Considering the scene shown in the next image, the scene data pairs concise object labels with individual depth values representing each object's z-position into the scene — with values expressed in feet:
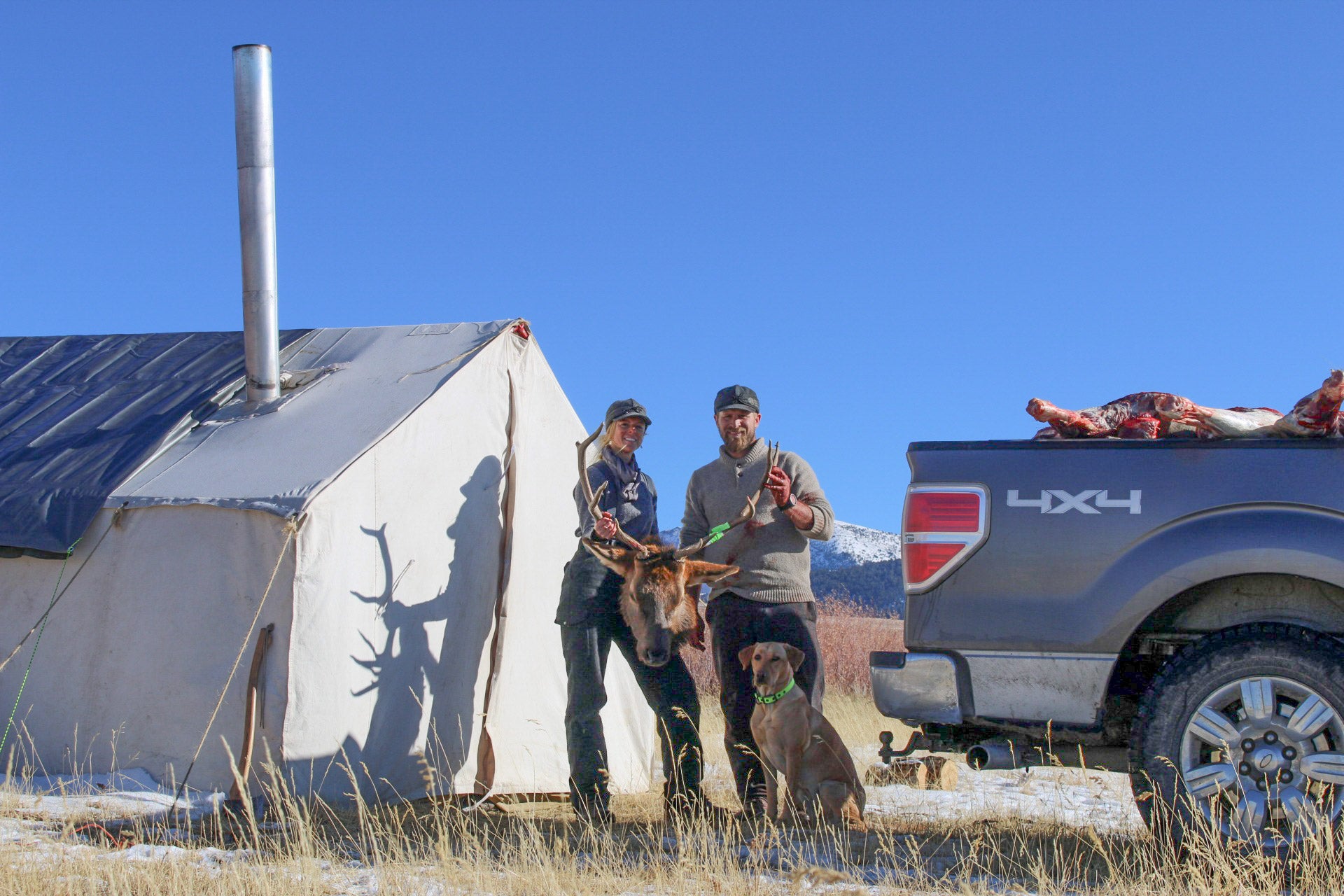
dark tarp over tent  22.13
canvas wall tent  20.67
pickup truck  13.85
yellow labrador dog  18.49
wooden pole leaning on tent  19.83
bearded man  19.49
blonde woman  19.69
